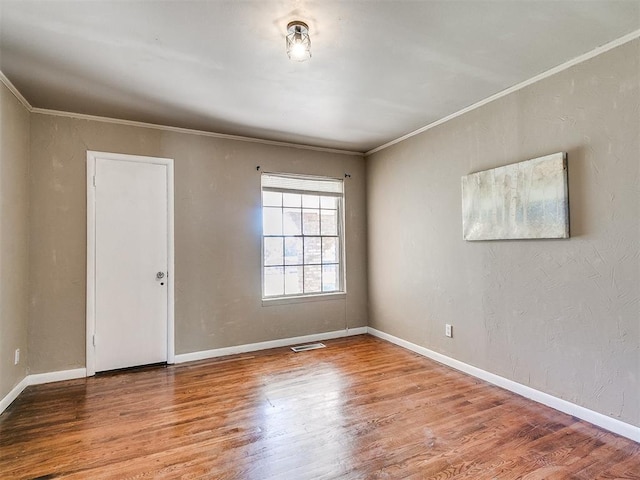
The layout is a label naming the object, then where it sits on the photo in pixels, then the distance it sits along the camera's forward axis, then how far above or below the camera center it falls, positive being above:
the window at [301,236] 4.35 +0.19
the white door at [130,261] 3.46 -0.09
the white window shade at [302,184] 4.34 +0.88
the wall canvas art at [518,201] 2.54 +0.38
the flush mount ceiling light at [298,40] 2.02 +1.28
